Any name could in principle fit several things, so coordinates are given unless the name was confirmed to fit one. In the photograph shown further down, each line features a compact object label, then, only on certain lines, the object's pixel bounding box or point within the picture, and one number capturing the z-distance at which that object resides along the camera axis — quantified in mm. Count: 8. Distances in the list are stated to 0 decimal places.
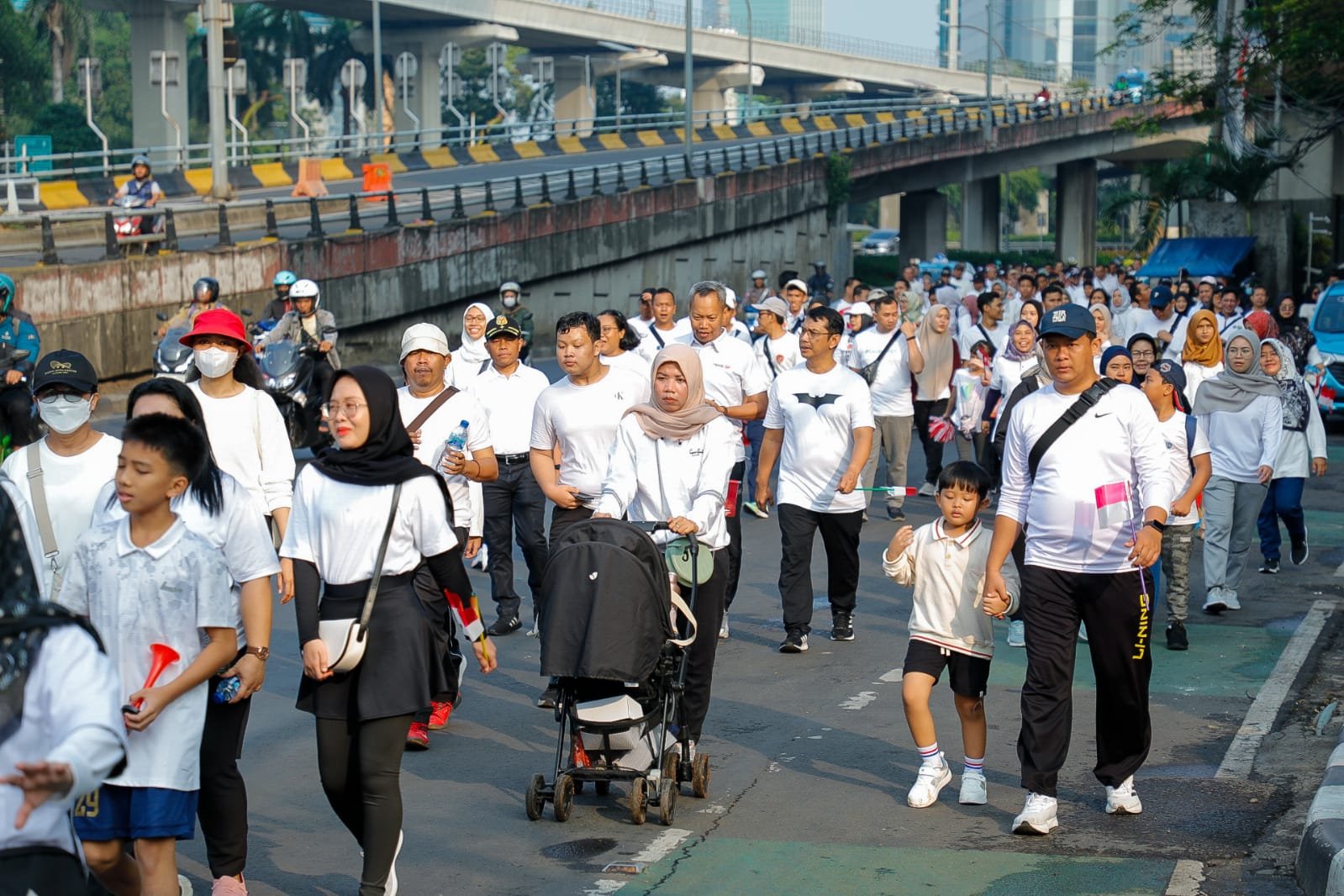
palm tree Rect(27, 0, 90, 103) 65688
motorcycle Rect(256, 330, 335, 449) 16891
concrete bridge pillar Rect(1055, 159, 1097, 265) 86812
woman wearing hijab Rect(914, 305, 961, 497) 16344
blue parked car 22672
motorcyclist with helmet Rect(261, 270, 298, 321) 17422
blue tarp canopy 40281
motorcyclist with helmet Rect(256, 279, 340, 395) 16938
